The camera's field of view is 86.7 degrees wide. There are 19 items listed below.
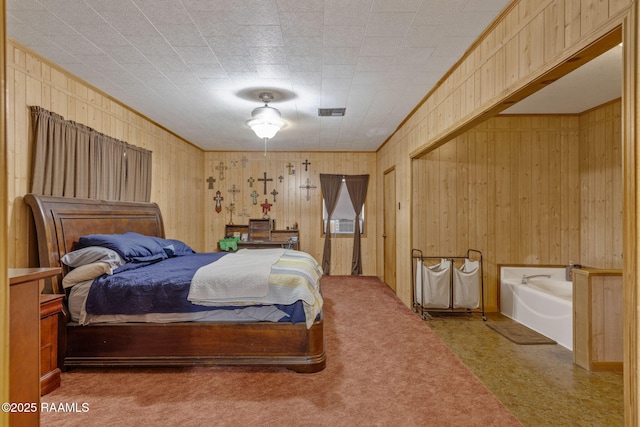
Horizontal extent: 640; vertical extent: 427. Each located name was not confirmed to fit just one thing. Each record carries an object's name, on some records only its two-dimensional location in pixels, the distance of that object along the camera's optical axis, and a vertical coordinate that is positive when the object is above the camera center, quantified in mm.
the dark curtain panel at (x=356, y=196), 7039 +406
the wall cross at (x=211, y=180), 7013 +726
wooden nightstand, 2471 -953
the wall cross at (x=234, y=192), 7047 +482
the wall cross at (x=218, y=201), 7000 +292
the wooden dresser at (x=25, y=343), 1433 -569
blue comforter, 2777 -675
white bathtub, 3484 -1004
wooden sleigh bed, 2809 -1066
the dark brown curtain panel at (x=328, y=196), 7023 +403
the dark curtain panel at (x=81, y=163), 2930 +536
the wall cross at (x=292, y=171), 7102 +929
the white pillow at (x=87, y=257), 2916 -367
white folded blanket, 2770 -568
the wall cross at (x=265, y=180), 7055 +734
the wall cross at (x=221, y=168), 7055 +981
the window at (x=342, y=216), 7121 -11
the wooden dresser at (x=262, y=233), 6855 -363
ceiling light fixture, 4039 +1152
